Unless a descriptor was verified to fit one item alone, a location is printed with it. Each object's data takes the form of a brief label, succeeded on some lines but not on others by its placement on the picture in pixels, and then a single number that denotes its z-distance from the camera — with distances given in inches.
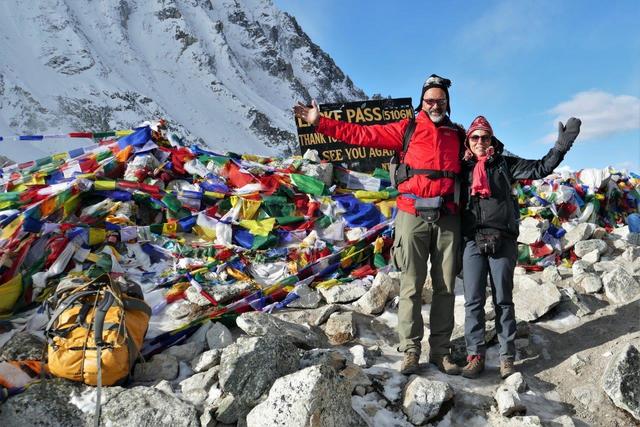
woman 143.7
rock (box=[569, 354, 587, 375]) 148.5
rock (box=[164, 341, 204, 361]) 149.3
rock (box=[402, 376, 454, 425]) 120.4
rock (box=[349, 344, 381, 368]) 147.8
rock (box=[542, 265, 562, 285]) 219.6
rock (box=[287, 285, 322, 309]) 203.5
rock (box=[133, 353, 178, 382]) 137.4
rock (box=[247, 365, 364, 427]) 103.3
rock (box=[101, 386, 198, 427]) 113.9
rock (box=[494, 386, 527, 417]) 122.0
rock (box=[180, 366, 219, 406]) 124.4
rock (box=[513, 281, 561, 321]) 184.4
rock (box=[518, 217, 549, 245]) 264.8
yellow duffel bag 124.4
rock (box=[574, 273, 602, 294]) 202.8
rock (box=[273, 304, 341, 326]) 185.8
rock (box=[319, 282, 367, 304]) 206.2
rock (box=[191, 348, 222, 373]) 138.8
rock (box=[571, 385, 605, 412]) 132.0
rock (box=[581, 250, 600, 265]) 243.0
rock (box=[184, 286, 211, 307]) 195.3
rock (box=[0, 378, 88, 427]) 114.3
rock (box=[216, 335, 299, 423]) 114.7
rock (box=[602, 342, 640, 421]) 125.4
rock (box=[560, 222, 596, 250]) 265.3
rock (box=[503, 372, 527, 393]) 135.7
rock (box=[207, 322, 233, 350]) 155.3
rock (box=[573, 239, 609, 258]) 254.2
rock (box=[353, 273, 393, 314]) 196.1
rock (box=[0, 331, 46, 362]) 134.9
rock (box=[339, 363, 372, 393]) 129.6
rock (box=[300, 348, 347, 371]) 129.1
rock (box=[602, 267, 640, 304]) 193.6
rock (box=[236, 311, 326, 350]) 150.9
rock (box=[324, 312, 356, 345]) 170.6
